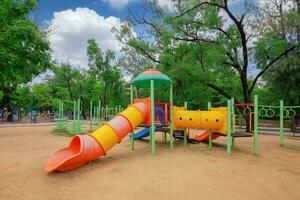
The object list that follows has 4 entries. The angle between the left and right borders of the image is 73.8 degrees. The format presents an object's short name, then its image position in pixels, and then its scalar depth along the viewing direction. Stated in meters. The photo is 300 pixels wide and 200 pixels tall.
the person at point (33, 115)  19.13
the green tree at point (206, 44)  12.08
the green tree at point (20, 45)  9.67
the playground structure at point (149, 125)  5.08
